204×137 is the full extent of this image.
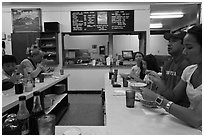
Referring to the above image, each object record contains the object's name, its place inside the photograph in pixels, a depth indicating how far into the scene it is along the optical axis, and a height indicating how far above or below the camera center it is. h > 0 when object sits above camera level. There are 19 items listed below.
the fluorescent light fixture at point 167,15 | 6.71 +1.64
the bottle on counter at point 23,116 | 0.90 -0.34
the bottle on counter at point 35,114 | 0.92 -0.34
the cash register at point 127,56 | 5.53 -0.04
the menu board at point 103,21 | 4.96 +1.01
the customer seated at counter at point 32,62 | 3.14 -0.14
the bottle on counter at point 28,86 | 1.98 -0.38
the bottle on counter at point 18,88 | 1.84 -0.37
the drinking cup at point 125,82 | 2.16 -0.36
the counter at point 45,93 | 1.58 -0.46
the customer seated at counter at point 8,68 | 2.27 -0.19
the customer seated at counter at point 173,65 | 1.50 -0.11
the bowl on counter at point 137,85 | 1.90 -0.35
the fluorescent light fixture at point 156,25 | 9.09 +1.64
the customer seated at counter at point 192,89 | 0.97 -0.22
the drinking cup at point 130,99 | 1.37 -0.36
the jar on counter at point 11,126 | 0.82 -0.36
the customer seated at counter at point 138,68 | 3.08 -0.25
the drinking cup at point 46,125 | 0.86 -0.36
